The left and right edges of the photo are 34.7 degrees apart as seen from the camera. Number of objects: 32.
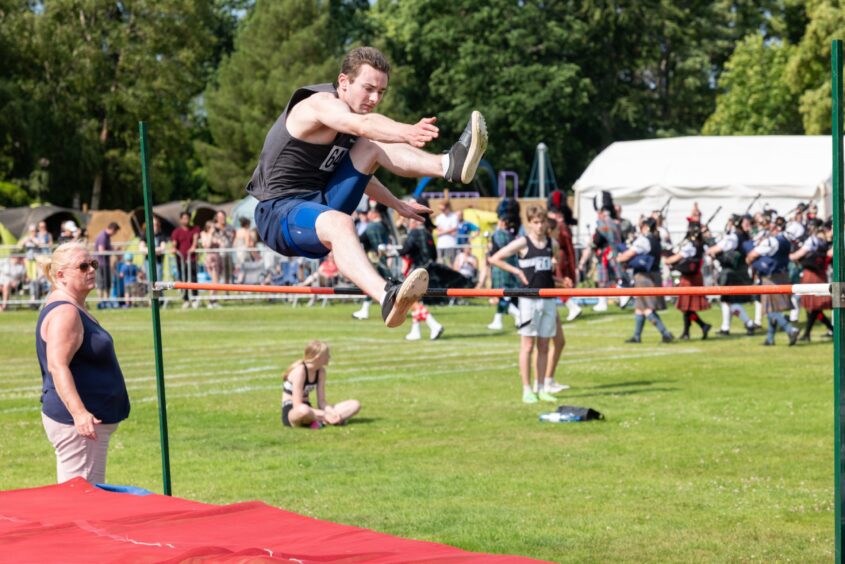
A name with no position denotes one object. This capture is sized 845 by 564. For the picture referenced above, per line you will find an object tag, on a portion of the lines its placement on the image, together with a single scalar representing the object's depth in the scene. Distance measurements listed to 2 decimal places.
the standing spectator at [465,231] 30.50
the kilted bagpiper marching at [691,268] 20.56
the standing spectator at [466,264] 28.06
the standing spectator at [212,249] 27.73
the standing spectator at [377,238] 22.06
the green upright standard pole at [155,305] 8.52
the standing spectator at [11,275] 28.28
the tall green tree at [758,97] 56.81
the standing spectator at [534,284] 13.93
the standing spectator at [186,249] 28.05
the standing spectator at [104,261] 27.53
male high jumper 6.18
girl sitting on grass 12.47
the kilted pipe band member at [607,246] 25.66
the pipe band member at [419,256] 20.94
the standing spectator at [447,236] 28.00
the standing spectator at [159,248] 28.36
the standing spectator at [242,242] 27.91
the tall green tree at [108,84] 56.44
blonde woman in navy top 7.43
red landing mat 5.91
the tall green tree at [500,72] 62.19
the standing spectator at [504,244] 18.14
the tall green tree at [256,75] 60.81
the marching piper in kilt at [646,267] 20.47
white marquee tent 29.36
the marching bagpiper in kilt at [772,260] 20.36
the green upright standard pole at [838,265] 5.41
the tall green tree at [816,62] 46.47
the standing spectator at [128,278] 27.47
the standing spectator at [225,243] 28.06
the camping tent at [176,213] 44.34
